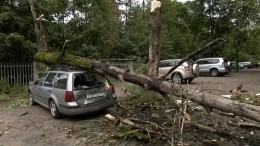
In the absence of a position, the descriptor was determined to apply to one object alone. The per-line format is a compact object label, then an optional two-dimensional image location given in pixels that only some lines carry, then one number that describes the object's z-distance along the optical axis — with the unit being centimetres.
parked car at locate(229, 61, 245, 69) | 3727
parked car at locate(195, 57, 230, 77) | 2484
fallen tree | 589
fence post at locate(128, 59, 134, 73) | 1916
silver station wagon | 841
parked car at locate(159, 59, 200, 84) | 1769
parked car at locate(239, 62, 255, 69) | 4920
